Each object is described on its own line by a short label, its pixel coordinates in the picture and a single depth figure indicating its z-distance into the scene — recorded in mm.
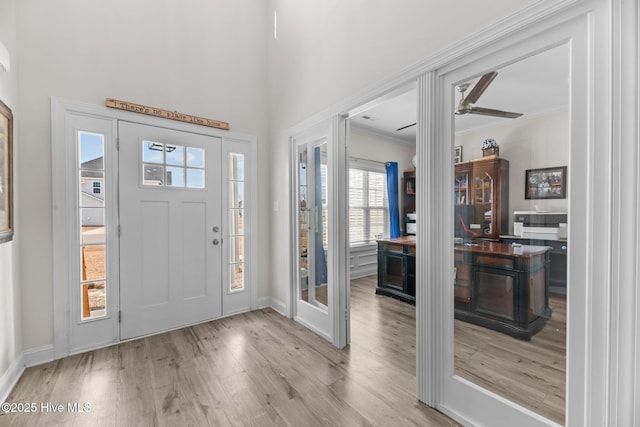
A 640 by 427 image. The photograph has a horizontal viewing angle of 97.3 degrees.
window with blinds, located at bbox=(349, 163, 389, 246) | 5504
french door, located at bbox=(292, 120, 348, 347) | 2635
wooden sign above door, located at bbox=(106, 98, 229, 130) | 2693
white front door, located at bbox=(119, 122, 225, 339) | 2783
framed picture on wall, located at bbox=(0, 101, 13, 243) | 1868
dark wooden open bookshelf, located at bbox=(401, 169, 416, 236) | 6004
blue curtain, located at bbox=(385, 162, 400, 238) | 5844
